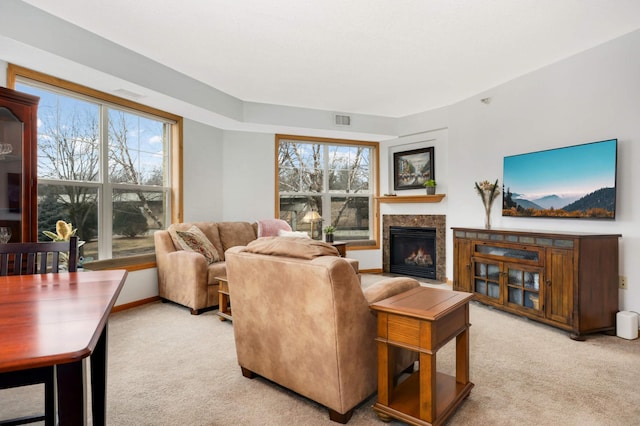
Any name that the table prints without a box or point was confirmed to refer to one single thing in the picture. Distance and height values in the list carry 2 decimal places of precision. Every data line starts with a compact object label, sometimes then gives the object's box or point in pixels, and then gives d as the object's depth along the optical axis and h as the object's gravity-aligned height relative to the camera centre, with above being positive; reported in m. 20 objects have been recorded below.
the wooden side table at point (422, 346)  1.59 -0.68
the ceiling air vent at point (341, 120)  5.42 +1.45
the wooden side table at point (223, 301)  3.39 -0.92
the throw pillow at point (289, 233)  4.78 -0.33
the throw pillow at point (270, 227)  4.85 -0.24
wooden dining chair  1.06 -0.29
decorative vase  4.28 -0.08
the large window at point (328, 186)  5.72 +0.43
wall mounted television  3.19 +0.29
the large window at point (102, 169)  3.33 +0.47
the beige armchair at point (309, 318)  1.68 -0.58
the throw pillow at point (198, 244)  4.04 -0.40
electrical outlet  3.12 -0.66
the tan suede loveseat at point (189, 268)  3.69 -0.64
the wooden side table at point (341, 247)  5.05 -0.55
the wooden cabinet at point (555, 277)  2.97 -0.64
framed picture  5.49 +0.71
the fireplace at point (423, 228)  5.31 -0.36
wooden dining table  0.74 -0.31
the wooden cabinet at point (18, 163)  2.39 +0.34
